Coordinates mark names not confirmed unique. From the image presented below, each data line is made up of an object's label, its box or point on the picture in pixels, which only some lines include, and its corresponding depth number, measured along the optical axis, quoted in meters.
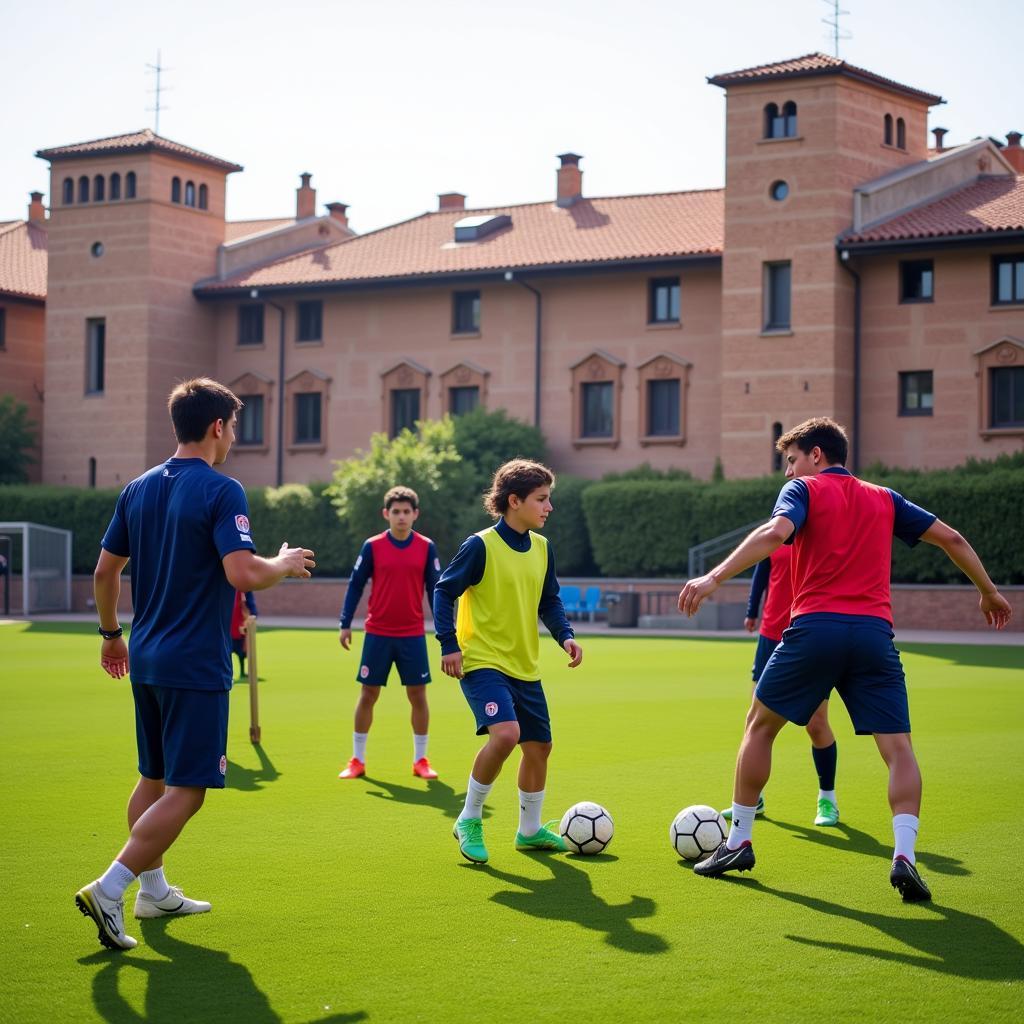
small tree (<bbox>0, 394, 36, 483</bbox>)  52.88
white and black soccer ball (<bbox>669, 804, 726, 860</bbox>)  8.41
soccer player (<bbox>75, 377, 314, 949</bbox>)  6.58
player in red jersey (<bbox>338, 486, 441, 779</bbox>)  11.98
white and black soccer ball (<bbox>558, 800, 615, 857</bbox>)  8.67
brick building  42.28
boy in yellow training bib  8.54
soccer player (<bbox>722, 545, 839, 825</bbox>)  9.69
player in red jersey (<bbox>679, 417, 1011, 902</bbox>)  7.59
